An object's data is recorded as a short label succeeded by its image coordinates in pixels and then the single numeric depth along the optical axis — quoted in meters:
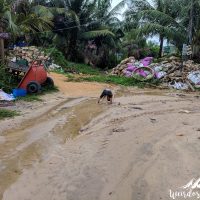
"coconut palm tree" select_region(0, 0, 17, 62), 7.70
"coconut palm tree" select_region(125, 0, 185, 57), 14.56
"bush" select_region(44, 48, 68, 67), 14.55
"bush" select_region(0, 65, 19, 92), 7.83
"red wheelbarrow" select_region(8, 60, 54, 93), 8.02
